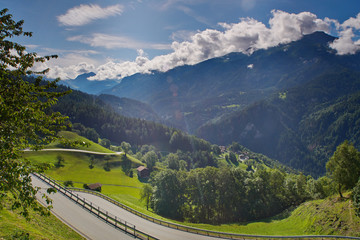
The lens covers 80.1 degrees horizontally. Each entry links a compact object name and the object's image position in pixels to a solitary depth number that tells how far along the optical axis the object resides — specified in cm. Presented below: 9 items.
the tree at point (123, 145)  16762
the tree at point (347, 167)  4128
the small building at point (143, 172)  12781
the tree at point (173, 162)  15300
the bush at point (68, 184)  6928
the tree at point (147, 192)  7350
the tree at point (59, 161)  9655
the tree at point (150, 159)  14386
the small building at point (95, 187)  7694
